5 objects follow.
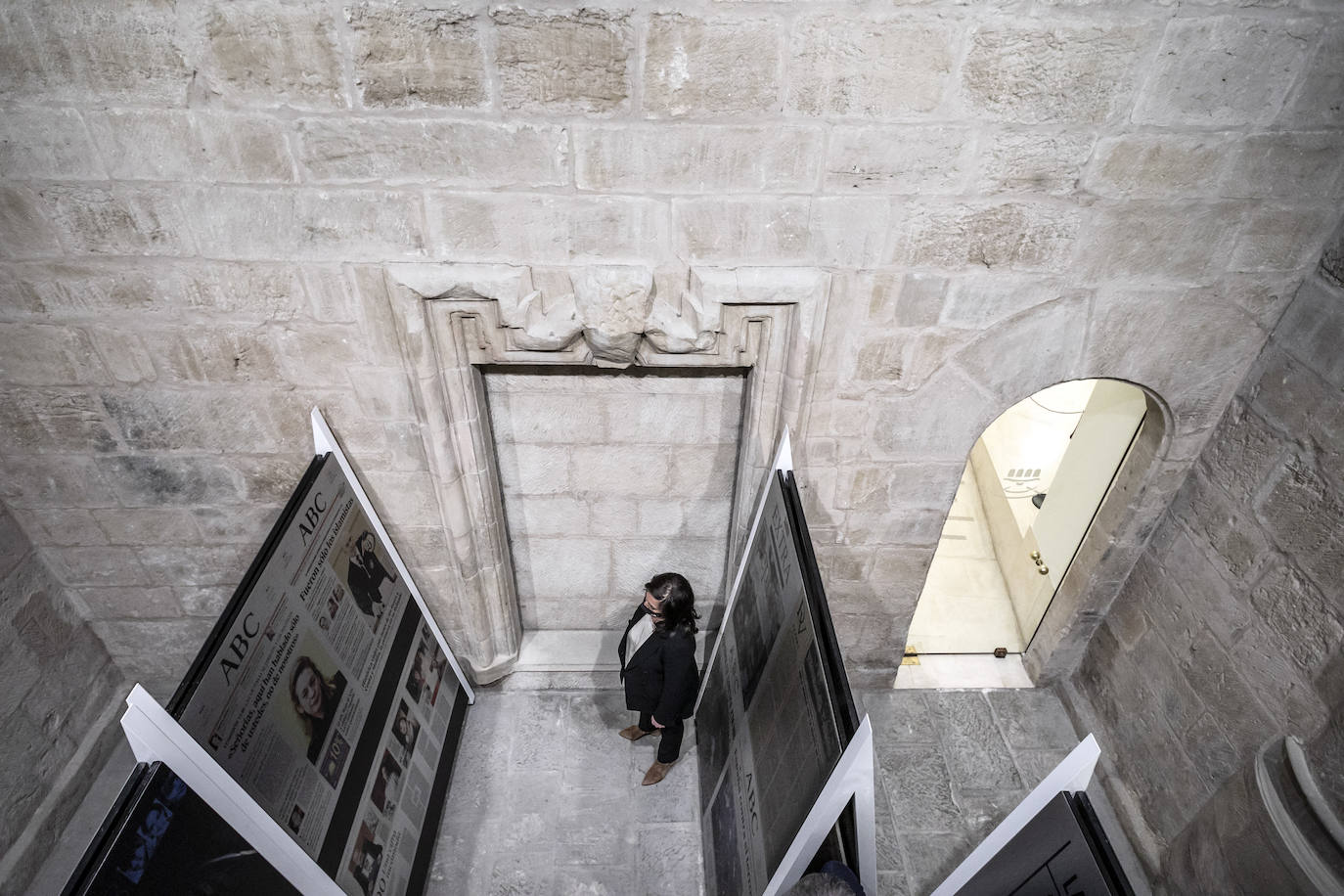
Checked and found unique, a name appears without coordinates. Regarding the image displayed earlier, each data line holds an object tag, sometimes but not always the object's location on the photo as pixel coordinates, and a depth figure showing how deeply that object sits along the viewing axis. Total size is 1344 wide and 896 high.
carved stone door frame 2.56
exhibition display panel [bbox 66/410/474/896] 2.02
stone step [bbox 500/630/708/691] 4.10
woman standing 3.11
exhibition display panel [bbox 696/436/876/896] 2.01
